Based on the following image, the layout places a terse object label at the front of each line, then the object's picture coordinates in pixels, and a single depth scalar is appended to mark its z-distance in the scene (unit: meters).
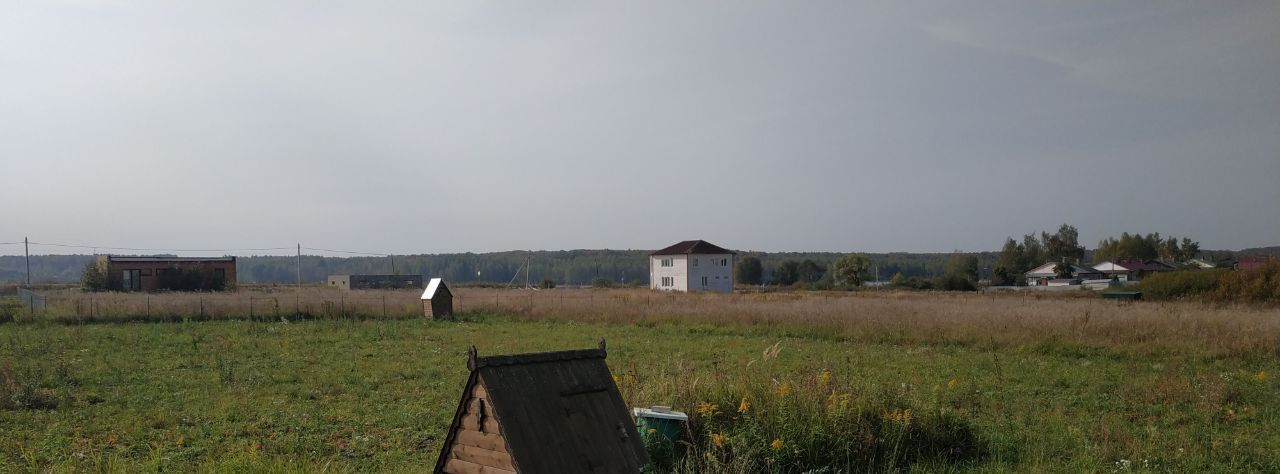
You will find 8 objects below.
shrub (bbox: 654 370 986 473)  7.99
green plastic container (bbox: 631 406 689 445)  8.02
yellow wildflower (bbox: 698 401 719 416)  8.29
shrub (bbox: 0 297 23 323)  29.22
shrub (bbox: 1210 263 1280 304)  37.53
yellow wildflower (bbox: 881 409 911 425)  8.66
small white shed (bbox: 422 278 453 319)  32.62
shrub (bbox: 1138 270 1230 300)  41.66
